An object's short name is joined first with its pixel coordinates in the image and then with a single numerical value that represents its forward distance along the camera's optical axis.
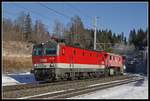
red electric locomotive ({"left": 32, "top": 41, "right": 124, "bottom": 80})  28.69
